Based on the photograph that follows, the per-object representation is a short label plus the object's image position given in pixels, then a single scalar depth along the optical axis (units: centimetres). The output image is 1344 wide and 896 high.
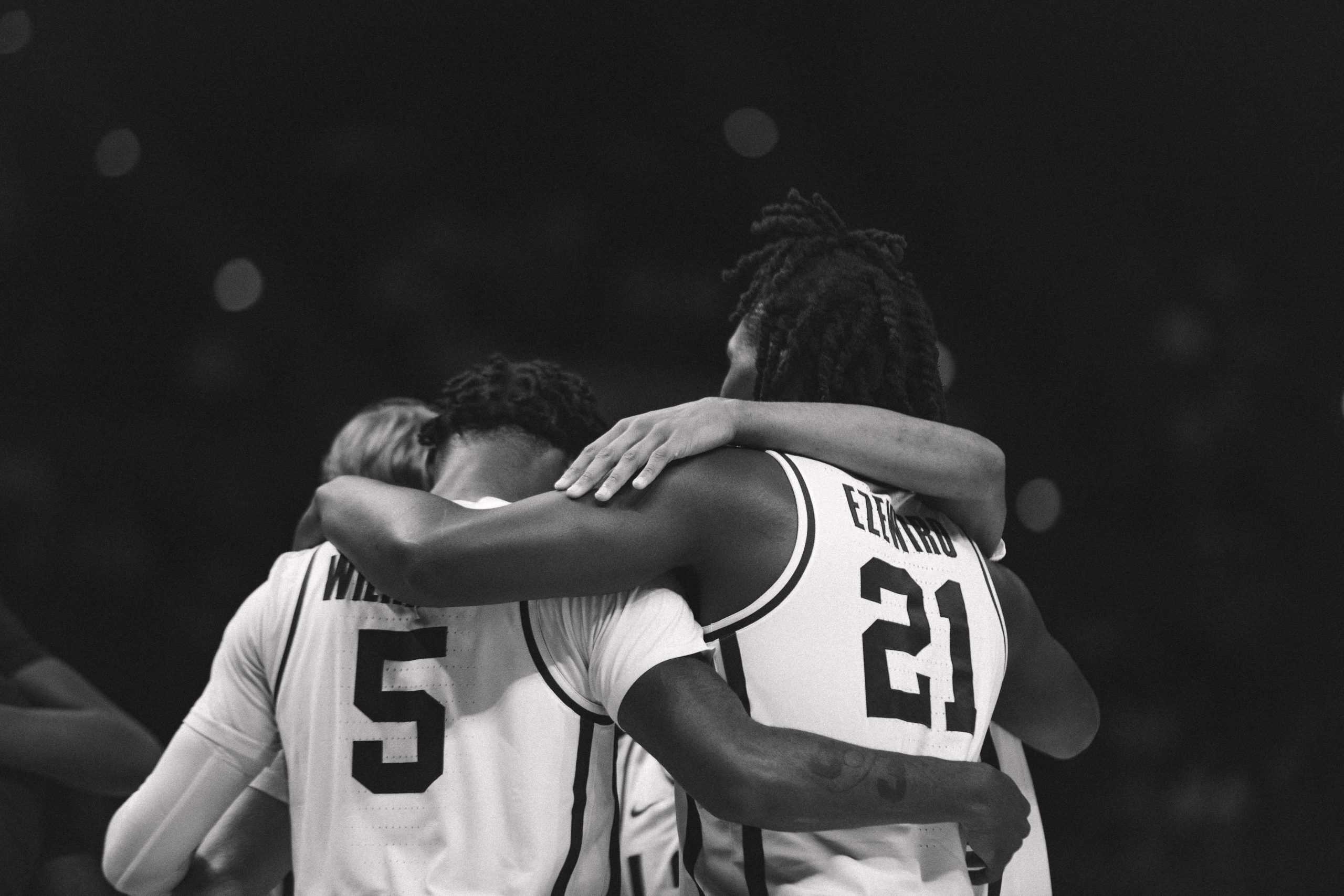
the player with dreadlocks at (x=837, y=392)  499
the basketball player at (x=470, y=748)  486
